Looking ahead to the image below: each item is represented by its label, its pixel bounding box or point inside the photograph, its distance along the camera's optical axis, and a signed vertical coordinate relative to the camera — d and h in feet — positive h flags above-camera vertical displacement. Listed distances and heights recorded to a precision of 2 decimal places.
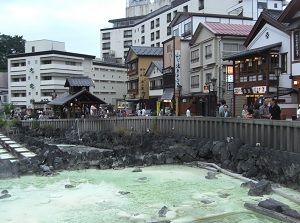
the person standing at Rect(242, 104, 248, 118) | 63.16 -0.84
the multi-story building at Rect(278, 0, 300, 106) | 75.66 +16.80
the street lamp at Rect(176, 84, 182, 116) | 131.85 +3.69
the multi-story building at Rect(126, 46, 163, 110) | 171.81 +20.67
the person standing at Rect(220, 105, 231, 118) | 68.74 -0.98
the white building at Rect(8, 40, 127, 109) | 206.39 +22.74
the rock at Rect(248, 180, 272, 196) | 39.58 -9.42
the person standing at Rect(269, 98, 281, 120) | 52.70 -0.74
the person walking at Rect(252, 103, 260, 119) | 58.08 -1.28
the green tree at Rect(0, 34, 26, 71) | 251.39 +46.71
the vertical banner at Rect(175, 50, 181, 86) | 136.36 +16.36
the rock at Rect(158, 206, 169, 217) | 33.28 -10.03
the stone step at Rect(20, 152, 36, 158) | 62.54 -8.32
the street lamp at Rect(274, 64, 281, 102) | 70.72 +7.37
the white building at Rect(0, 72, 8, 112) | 228.22 +15.28
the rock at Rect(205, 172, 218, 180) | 49.60 -9.78
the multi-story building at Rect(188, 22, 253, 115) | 117.91 +17.88
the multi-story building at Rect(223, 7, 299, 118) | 86.12 +11.82
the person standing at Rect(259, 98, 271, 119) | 55.77 -0.78
